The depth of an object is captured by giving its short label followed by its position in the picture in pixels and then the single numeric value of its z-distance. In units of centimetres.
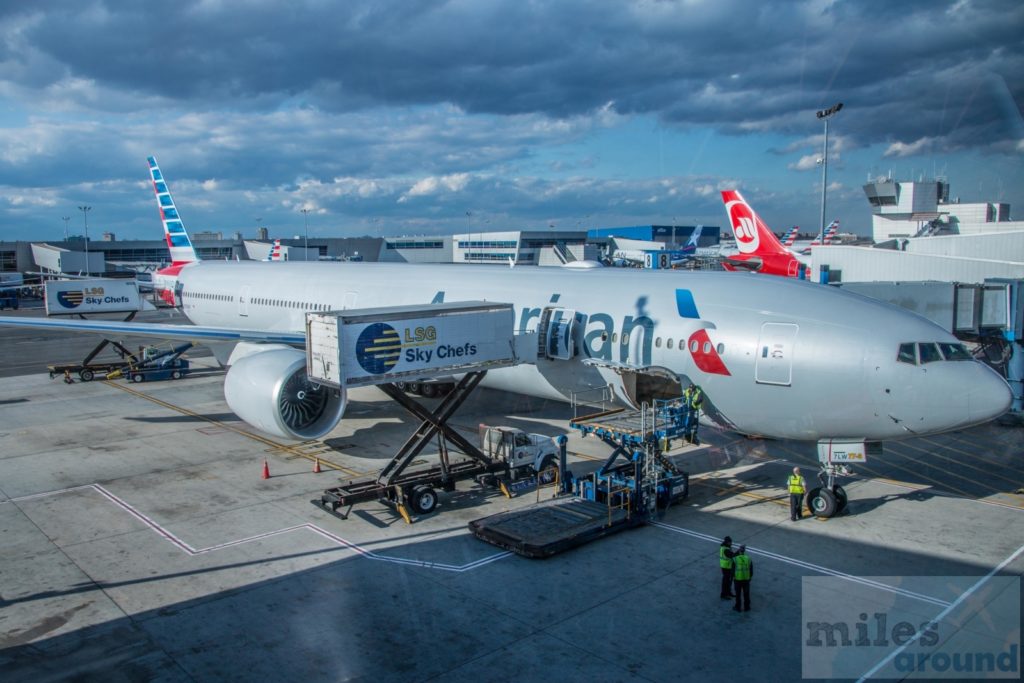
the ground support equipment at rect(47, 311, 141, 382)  3094
